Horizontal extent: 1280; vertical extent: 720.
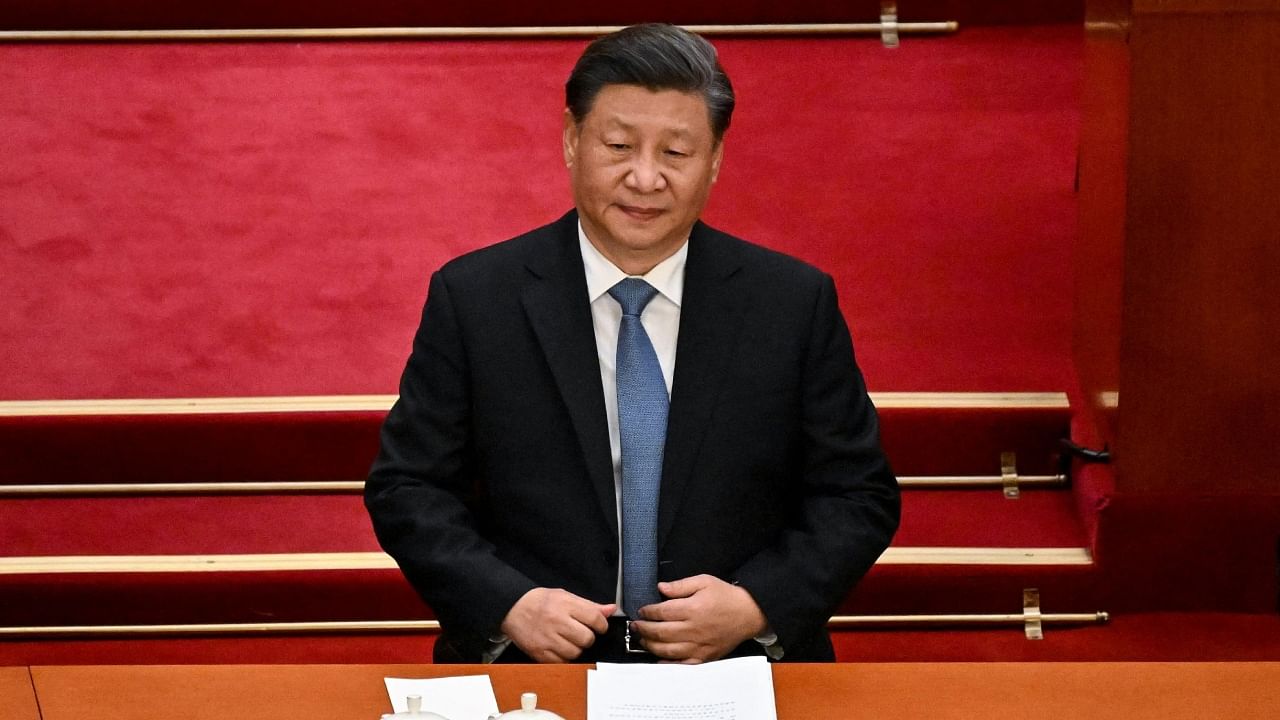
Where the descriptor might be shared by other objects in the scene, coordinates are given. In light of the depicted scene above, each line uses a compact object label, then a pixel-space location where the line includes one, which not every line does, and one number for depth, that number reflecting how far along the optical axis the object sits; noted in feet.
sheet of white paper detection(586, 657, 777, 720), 28.83
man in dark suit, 29.87
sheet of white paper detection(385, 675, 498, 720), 28.80
